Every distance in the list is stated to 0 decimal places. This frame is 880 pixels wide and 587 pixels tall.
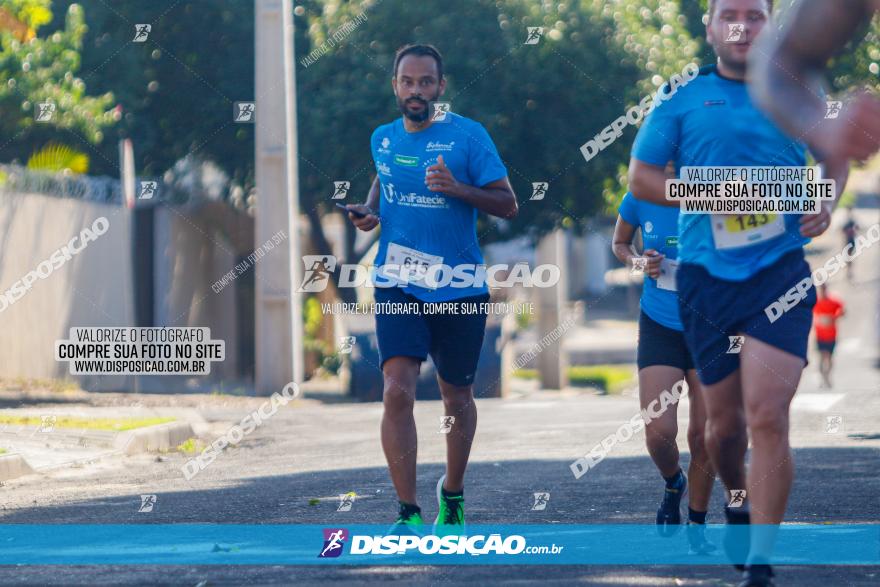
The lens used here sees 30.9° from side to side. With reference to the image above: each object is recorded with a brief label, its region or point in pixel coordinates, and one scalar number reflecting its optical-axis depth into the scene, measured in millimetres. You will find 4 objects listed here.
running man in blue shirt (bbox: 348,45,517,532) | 6316
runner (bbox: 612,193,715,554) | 6375
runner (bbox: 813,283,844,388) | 22391
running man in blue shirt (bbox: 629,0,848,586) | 4793
